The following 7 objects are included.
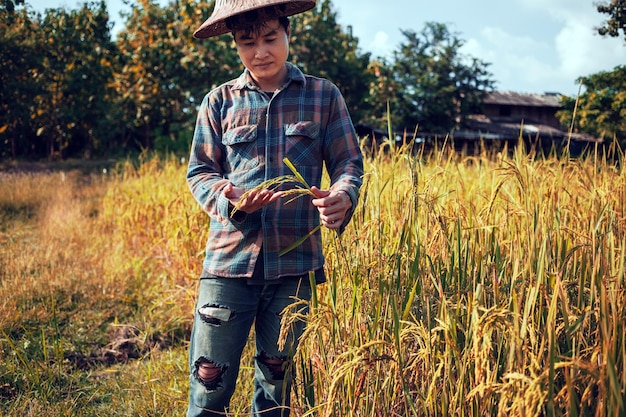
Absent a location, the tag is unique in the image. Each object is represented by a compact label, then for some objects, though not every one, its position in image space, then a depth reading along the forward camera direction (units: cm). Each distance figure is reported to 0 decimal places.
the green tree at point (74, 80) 1354
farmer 172
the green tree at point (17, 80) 1302
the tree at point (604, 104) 1252
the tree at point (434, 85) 1463
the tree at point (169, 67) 1162
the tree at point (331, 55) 1357
